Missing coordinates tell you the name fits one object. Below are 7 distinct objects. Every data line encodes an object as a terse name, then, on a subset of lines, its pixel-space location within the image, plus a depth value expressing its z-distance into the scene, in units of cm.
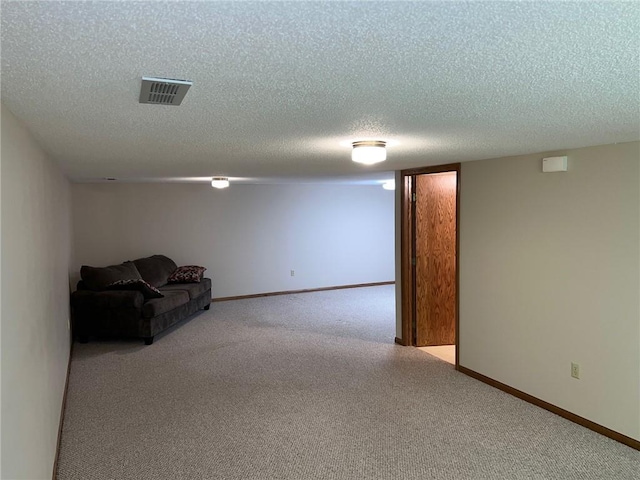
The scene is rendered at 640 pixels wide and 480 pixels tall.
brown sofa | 532
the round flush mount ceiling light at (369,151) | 279
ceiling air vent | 151
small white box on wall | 336
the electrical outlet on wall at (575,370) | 336
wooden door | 515
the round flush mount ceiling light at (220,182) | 611
